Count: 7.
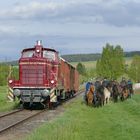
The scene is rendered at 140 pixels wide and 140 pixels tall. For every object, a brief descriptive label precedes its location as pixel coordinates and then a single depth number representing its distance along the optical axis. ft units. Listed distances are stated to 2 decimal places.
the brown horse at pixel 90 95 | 110.73
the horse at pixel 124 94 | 135.64
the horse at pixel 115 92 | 129.98
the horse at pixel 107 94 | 117.08
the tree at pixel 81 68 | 534.28
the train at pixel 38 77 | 104.42
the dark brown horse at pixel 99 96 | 110.96
